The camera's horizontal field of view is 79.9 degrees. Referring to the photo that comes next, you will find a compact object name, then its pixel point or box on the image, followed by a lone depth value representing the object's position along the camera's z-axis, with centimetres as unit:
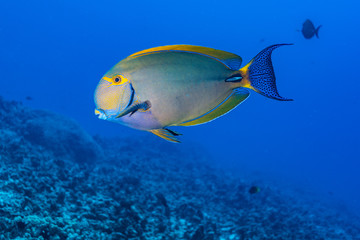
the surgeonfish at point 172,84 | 107
